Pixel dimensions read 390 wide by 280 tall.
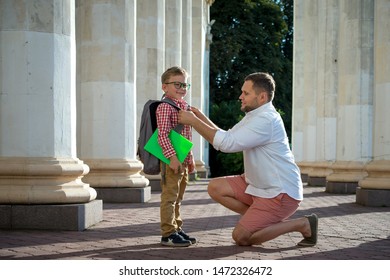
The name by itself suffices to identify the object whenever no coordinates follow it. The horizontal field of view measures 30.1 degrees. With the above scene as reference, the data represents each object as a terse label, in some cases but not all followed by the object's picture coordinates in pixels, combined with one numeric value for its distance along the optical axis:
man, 9.45
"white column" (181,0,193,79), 33.88
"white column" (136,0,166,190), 23.25
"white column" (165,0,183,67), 28.55
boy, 9.43
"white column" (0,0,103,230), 11.22
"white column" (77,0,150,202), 16.94
